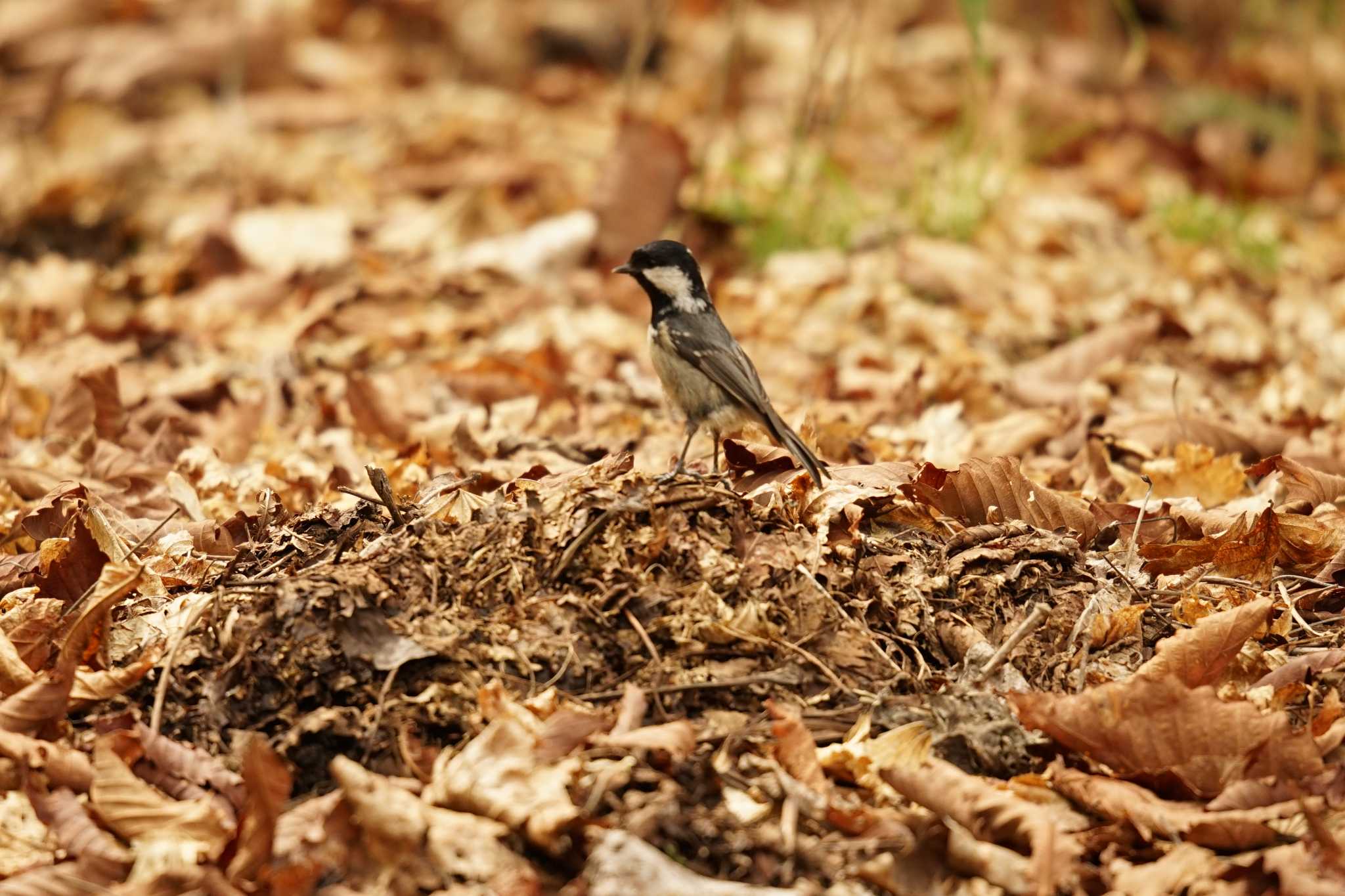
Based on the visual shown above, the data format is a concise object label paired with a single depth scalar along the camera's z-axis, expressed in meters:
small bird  8.34
